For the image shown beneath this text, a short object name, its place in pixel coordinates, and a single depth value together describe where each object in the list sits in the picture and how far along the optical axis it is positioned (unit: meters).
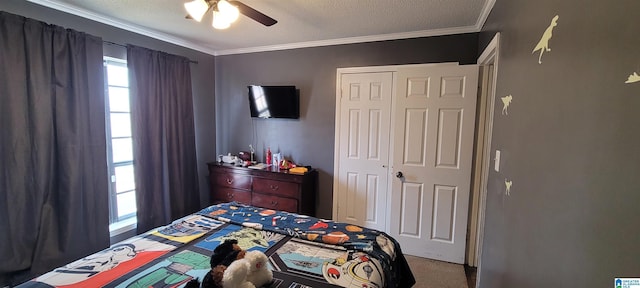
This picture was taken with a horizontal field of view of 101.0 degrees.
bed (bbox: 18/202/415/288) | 1.26
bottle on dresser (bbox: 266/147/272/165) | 3.52
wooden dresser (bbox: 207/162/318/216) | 3.11
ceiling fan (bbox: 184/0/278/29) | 1.67
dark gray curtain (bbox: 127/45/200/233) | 2.78
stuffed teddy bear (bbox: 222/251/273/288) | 1.08
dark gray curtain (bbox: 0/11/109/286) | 1.96
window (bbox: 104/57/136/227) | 2.66
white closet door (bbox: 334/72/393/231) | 2.95
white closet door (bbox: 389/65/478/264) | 2.52
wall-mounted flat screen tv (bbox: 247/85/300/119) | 3.30
